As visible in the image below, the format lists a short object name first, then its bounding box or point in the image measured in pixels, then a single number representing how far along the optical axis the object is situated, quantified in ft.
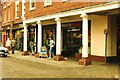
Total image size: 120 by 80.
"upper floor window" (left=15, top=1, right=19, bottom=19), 108.25
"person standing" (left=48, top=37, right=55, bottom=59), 71.69
